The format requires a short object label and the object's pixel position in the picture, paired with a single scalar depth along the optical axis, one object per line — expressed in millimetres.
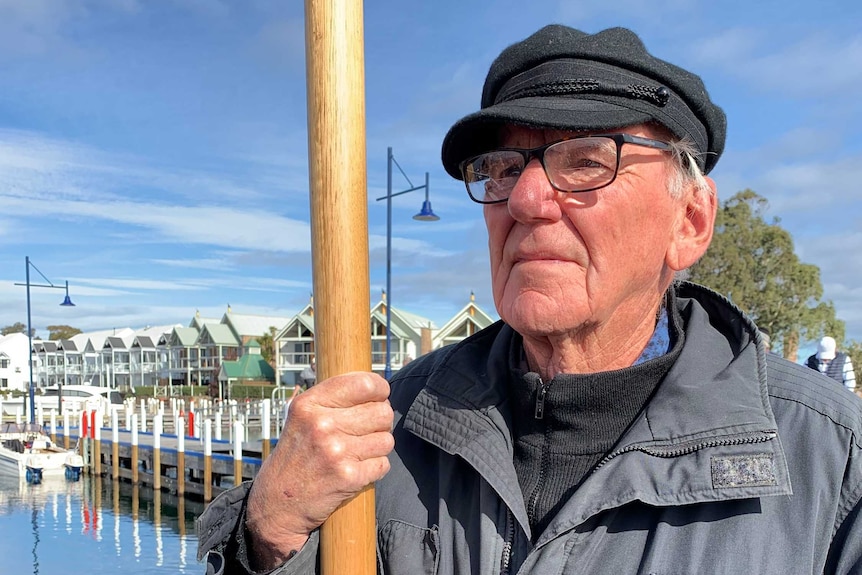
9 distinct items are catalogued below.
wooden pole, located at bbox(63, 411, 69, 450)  29823
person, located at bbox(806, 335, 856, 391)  9453
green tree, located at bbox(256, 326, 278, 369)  65562
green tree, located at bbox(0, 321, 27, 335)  109125
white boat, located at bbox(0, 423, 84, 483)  25547
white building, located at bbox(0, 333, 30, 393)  81312
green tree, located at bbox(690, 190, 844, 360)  36469
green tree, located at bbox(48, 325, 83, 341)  107875
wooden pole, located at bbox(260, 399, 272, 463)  18438
